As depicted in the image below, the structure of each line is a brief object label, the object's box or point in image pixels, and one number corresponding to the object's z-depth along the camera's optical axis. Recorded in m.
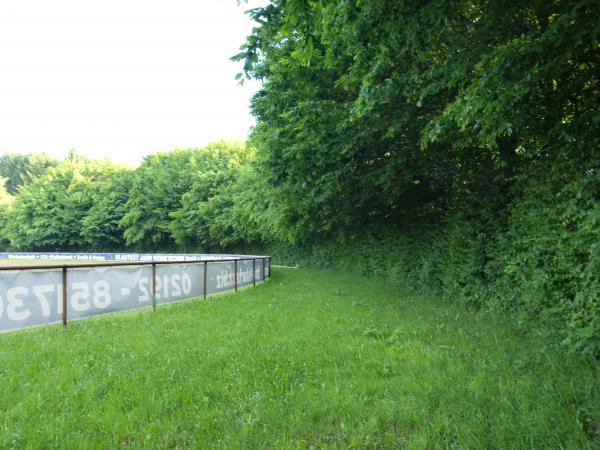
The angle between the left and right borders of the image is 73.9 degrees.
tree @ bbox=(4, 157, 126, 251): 48.44
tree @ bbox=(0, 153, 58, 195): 80.59
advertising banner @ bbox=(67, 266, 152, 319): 7.75
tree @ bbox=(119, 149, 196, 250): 41.56
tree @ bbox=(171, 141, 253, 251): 35.28
